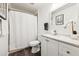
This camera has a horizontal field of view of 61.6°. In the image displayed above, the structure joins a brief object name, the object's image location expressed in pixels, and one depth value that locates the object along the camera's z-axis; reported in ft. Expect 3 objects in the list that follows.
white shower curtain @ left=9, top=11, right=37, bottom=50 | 5.34
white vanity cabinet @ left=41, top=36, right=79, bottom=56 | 2.66
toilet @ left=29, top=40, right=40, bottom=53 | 5.38
